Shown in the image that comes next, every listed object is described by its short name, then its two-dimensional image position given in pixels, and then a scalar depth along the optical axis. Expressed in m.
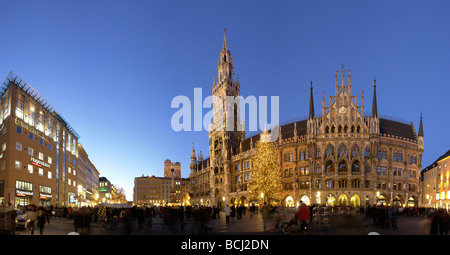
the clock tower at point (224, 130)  96.62
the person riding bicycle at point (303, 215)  18.72
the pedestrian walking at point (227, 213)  29.53
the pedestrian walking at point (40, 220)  19.75
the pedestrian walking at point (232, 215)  30.63
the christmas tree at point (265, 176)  60.44
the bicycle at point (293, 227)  18.98
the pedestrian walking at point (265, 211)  26.09
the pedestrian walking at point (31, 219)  19.27
